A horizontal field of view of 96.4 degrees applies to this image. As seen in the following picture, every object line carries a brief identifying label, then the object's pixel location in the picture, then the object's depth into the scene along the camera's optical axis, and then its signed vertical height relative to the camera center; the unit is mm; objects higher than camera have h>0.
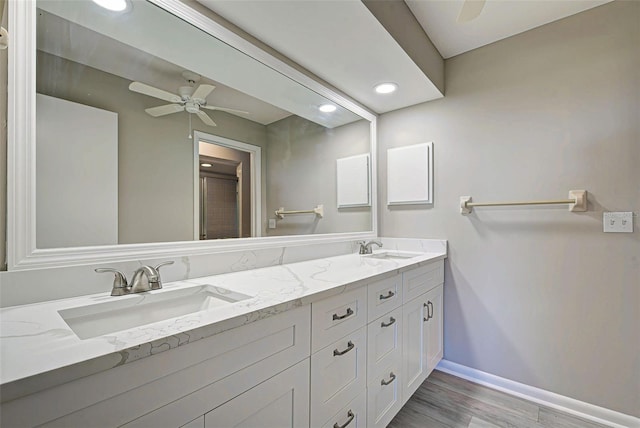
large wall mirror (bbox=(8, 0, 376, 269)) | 928 +344
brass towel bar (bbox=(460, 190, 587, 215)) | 1654 +69
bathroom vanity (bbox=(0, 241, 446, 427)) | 549 -359
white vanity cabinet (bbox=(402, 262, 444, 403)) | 1656 -719
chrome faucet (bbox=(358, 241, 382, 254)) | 2260 -268
